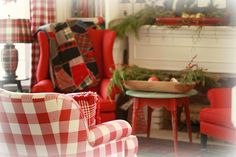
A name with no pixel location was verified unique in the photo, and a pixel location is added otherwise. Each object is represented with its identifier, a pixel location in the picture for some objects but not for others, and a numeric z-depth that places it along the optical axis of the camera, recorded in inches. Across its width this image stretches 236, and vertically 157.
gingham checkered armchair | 76.2
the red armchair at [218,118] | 126.1
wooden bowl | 137.7
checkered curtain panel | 176.9
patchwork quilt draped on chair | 159.3
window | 174.9
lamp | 157.9
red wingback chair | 145.9
